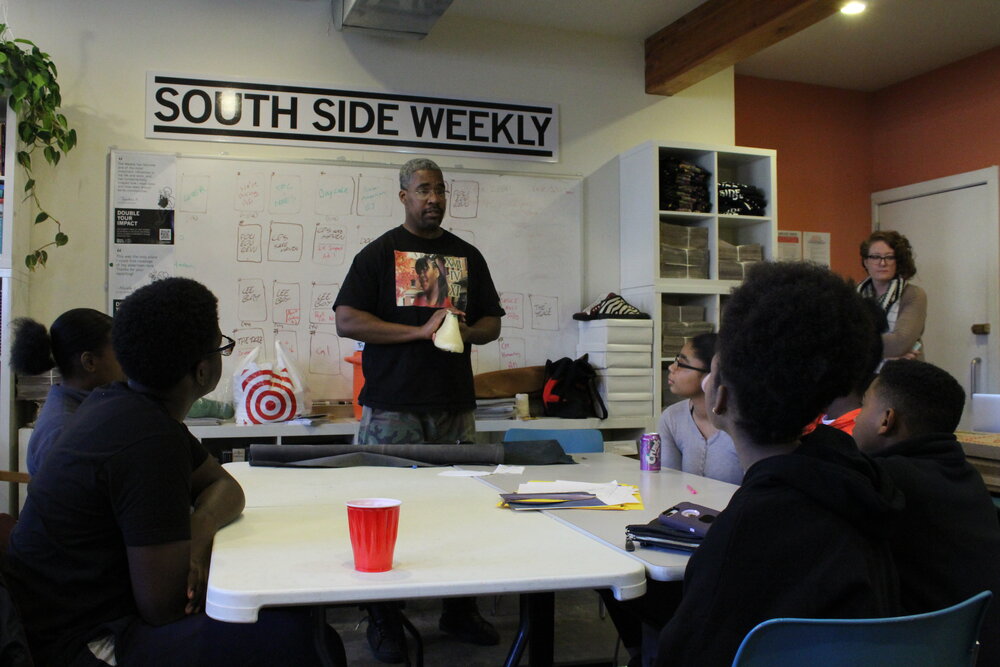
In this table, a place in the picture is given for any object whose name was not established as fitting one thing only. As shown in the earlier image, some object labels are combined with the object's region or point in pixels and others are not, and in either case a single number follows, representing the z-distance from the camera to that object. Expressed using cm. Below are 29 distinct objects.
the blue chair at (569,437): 307
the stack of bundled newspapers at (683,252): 439
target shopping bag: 375
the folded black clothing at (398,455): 242
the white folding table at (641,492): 135
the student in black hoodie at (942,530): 117
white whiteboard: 398
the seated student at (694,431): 239
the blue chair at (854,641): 90
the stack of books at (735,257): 450
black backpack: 423
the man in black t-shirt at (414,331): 277
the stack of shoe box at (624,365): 424
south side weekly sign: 406
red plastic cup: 123
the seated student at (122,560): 129
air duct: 389
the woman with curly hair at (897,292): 396
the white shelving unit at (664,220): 433
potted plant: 345
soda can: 238
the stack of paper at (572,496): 178
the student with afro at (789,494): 93
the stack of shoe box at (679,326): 440
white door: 508
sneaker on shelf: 429
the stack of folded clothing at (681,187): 439
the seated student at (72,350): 233
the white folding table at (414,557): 116
